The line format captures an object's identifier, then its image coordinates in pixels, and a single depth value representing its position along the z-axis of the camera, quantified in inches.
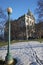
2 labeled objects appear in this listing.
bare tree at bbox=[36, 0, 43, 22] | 453.6
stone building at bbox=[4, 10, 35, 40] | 707.1
